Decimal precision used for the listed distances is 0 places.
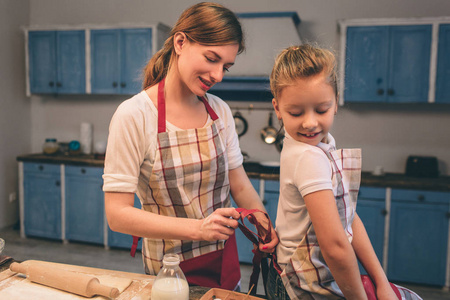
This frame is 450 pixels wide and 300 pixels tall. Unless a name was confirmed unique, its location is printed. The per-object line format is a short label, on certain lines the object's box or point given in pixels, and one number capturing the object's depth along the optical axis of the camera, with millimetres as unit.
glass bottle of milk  969
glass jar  4258
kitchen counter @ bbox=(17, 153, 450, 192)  3111
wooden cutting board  1093
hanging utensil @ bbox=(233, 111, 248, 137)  4020
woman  1136
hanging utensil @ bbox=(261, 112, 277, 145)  3916
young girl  946
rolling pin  1068
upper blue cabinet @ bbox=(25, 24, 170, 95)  3889
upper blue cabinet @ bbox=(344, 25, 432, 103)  3303
